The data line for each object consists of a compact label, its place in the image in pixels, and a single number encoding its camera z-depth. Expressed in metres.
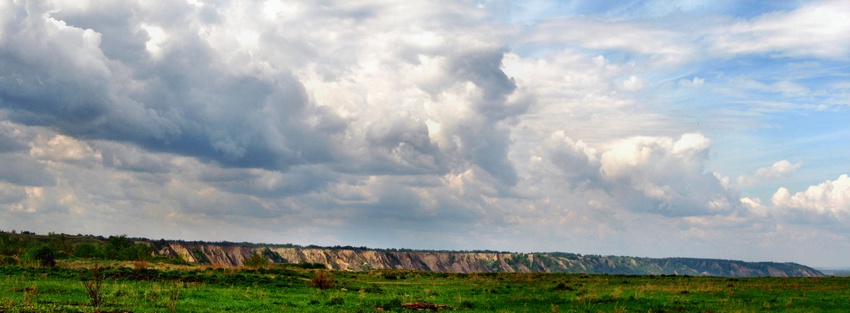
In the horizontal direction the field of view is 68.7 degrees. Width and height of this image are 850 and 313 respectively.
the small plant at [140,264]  76.50
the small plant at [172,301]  31.95
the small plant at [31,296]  32.14
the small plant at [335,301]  40.34
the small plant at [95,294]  31.73
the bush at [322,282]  58.81
